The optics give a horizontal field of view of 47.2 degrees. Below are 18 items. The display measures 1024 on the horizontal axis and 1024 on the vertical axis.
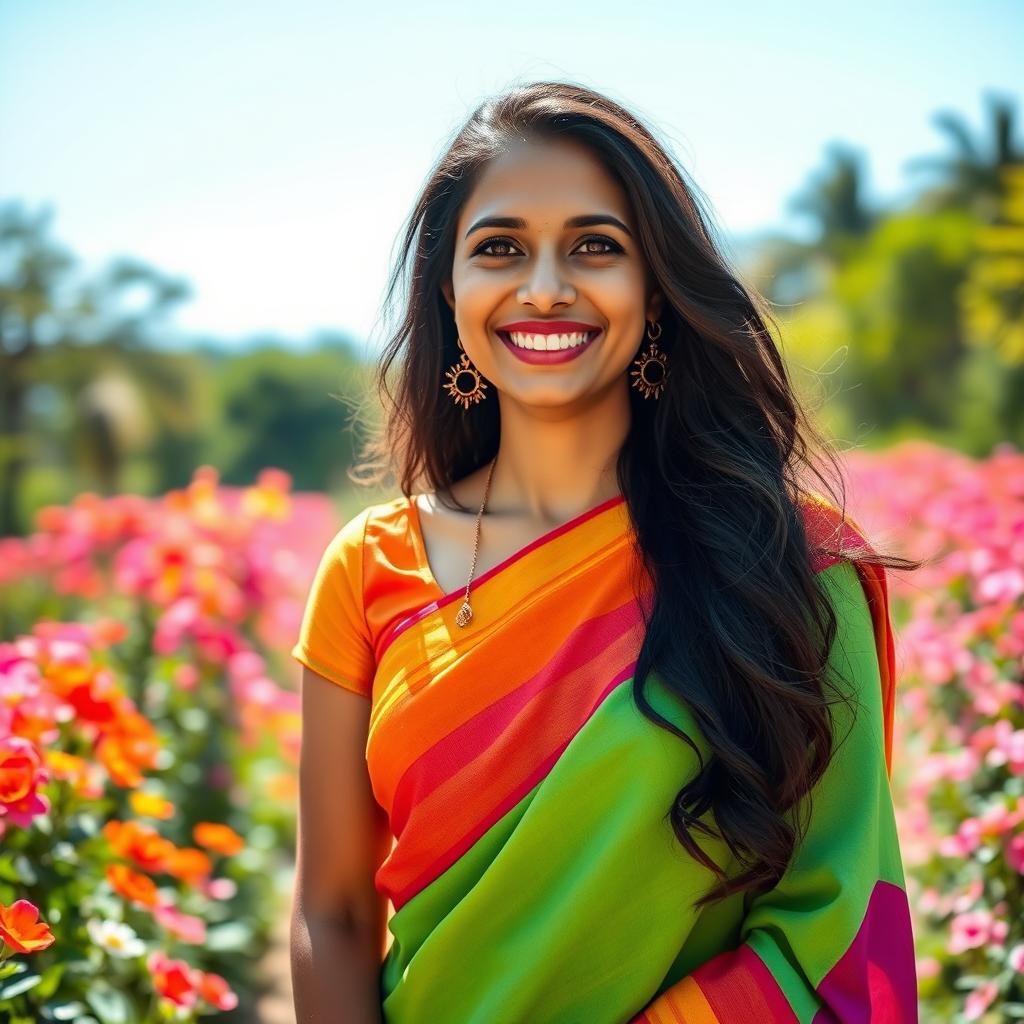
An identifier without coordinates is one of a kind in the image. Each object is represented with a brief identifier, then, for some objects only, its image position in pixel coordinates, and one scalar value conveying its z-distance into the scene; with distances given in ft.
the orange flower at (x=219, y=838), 7.71
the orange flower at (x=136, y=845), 6.70
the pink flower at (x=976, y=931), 7.67
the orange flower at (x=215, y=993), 6.74
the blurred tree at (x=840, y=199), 112.27
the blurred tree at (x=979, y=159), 84.28
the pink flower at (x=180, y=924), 6.97
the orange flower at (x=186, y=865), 7.15
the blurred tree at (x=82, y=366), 39.68
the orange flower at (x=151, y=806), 7.11
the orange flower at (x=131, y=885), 6.42
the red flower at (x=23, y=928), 5.03
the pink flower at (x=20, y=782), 5.70
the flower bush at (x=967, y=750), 7.78
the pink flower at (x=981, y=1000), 7.47
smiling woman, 5.00
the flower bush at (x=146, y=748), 6.27
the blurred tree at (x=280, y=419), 66.59
